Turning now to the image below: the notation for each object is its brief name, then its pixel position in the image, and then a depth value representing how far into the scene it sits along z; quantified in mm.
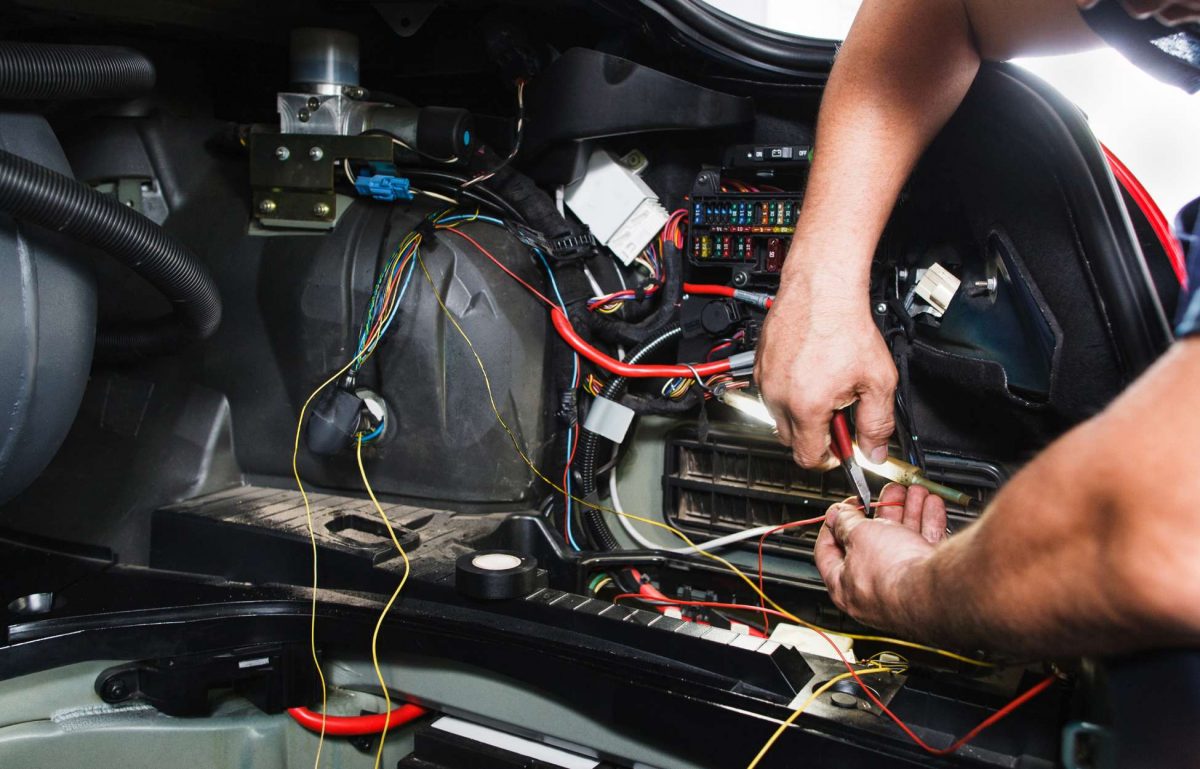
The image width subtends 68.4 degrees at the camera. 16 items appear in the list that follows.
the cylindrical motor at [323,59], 1705
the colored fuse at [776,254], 1514
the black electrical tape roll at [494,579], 1324
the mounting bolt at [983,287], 1250
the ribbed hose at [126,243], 1161
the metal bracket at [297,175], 1728
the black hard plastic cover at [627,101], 1528
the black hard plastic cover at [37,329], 1214
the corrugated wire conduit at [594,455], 1631
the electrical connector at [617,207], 1668
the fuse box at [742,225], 1503
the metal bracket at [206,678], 1360
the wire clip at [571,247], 1683
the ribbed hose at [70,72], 1192
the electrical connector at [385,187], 1720
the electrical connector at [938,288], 1303
